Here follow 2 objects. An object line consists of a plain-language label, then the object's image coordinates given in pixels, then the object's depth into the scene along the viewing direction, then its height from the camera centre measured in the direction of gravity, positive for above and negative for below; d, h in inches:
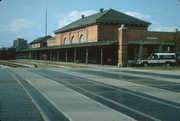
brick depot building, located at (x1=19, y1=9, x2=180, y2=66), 1801.1 +164.5
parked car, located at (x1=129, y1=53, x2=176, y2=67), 1704.0 -9.0
